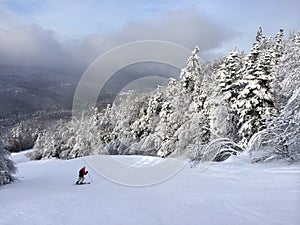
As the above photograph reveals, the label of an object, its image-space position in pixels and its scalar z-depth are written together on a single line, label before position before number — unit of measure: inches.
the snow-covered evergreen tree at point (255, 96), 665.0
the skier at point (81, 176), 532.5
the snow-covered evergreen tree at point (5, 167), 569.0
